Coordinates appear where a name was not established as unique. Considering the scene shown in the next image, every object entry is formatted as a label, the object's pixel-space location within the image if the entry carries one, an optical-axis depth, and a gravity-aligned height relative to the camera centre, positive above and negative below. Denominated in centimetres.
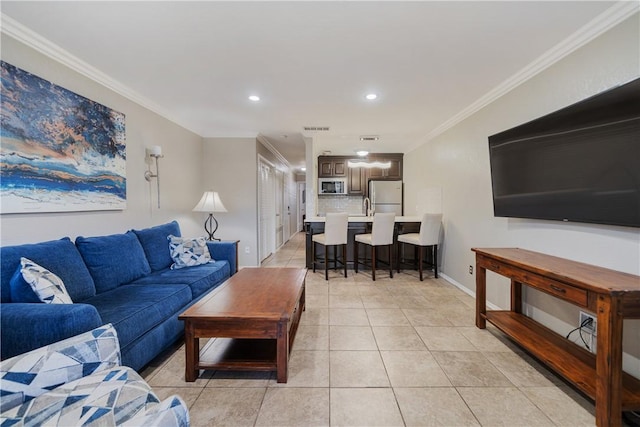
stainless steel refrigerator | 608 +25
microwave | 631 +50
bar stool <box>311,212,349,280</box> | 404 -39
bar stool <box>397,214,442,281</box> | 389 -39
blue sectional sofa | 133 -60
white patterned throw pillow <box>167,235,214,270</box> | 300 -52
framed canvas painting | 181 +46
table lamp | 388 +4
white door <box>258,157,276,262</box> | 508 -6
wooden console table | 132 -63
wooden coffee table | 173 -78
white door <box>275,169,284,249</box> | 685 +1
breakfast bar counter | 452 -37
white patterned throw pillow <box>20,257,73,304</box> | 155 -45
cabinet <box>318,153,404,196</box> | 624 +83
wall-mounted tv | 148 +29
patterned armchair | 96 -73
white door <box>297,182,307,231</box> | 1129 +15
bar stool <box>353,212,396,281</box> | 402 -42
